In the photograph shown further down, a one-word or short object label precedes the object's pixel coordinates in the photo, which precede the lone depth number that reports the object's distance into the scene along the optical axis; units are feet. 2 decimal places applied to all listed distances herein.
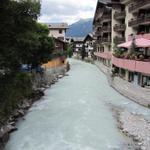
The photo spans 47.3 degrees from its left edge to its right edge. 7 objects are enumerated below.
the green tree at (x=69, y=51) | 167.35
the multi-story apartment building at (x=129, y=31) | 55.84
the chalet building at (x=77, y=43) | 202.61
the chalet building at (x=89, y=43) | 165.36
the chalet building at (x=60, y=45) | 122.55
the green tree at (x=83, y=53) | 156.59
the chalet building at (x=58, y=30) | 160.28
